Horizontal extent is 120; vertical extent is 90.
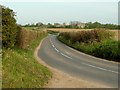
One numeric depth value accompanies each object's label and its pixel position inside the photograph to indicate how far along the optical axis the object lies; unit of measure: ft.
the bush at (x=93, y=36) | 123.19
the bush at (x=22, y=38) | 77.00
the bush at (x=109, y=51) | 80.40
